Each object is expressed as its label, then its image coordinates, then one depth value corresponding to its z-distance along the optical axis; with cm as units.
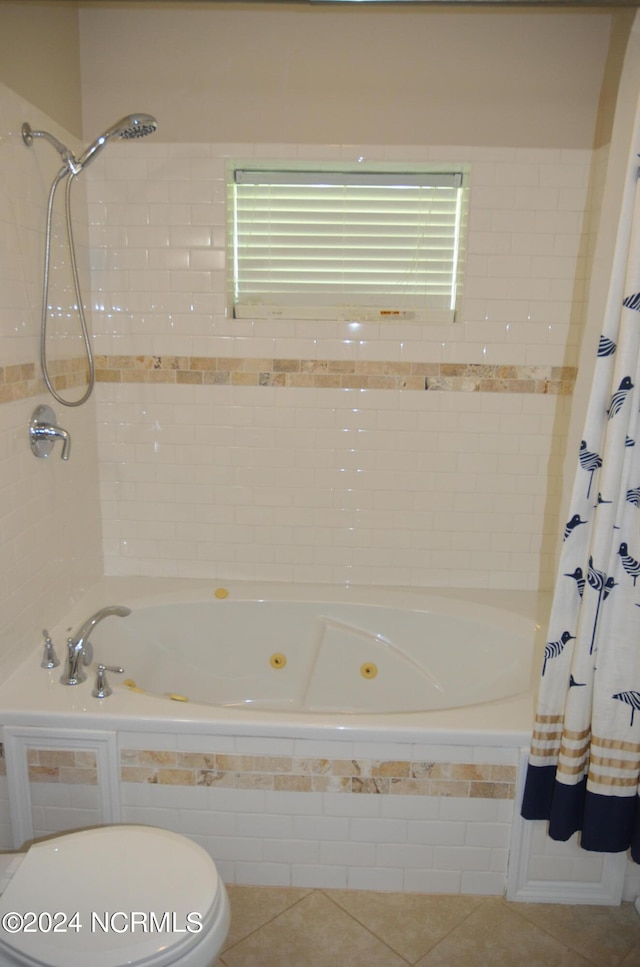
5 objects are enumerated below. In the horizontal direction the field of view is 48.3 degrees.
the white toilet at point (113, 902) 128
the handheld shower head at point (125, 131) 202
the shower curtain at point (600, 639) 162
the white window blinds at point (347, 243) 263
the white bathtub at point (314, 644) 252
